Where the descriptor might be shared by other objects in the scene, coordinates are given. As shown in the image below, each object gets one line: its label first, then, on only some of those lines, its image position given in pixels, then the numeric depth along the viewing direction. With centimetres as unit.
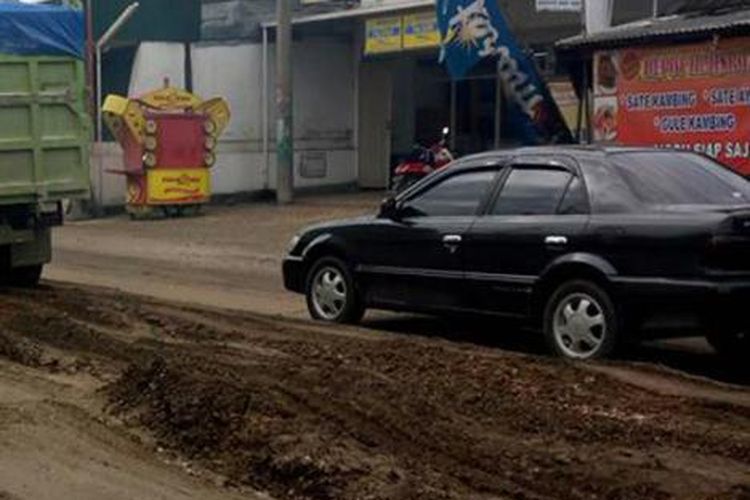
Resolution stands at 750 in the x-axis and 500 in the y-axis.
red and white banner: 1498
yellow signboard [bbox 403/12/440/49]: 2416
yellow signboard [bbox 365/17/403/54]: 2519
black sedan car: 846
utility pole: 2559
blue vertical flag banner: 1862
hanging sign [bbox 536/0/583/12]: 1969
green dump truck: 1331
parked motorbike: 2120
